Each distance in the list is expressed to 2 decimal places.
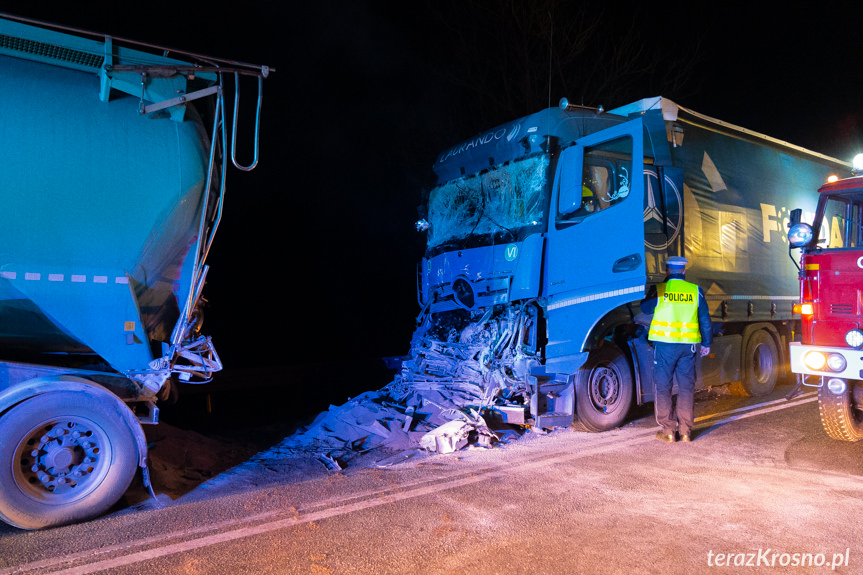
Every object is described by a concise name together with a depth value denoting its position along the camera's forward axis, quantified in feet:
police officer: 20.16
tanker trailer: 13.69
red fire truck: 17.62
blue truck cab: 20.77
